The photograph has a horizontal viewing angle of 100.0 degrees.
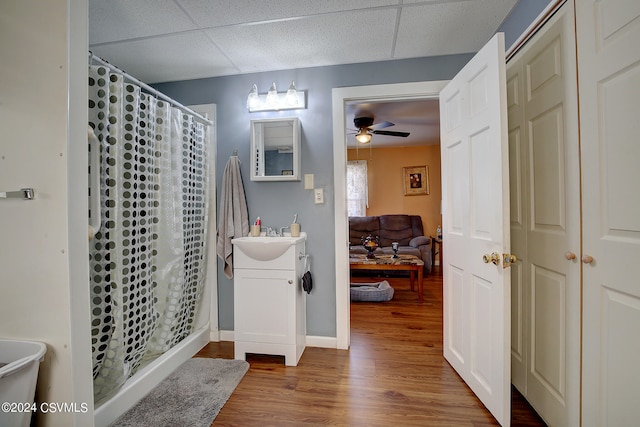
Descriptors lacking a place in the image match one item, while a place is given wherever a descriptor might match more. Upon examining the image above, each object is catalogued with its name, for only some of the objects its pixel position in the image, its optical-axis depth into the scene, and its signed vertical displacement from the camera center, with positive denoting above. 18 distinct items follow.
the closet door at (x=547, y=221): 1.15 -0.05
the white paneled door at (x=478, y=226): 1.30 -0.09
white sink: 1.91 -0.24
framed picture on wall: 5.38 +0.63
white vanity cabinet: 1.93 -0.67
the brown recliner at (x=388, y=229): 5.00 -0.32
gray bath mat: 1.41 -1.08
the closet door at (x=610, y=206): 0.89 +0.01
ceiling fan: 3.54 +1.14
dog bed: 3.23 -0.99
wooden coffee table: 3.31 -0.66
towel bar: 0.92 +0.08
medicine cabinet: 2.18 +0.52
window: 5.60 +0.50
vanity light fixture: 2.13 +0.91
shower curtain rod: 1.33 +0.77
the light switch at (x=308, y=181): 2.21 +0.26
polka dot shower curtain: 1.39 -0.09
